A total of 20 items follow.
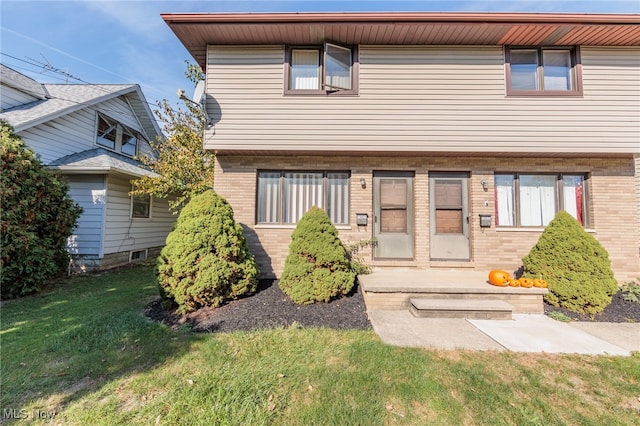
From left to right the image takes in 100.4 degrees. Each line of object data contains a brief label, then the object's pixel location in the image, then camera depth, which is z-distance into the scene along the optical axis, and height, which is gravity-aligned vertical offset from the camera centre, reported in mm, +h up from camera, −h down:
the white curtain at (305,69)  6012 +3572
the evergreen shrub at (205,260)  4367 -583
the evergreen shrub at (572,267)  4547 -675
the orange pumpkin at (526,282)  4716 -942
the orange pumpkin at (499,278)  4809 -896
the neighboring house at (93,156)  7996 +2268
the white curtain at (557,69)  5848 +3542
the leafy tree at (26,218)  5418 +126
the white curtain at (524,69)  5891 +3558
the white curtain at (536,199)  6074 +700
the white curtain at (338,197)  6227 +712
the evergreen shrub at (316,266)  4660 -700
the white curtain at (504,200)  6078 +672
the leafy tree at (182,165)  8812 +2075
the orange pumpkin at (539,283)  4711 -946
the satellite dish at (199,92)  6083 +3130
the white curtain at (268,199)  6258 +649
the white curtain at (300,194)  6258 +779
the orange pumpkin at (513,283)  4840 -976
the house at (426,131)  5637 +2082
